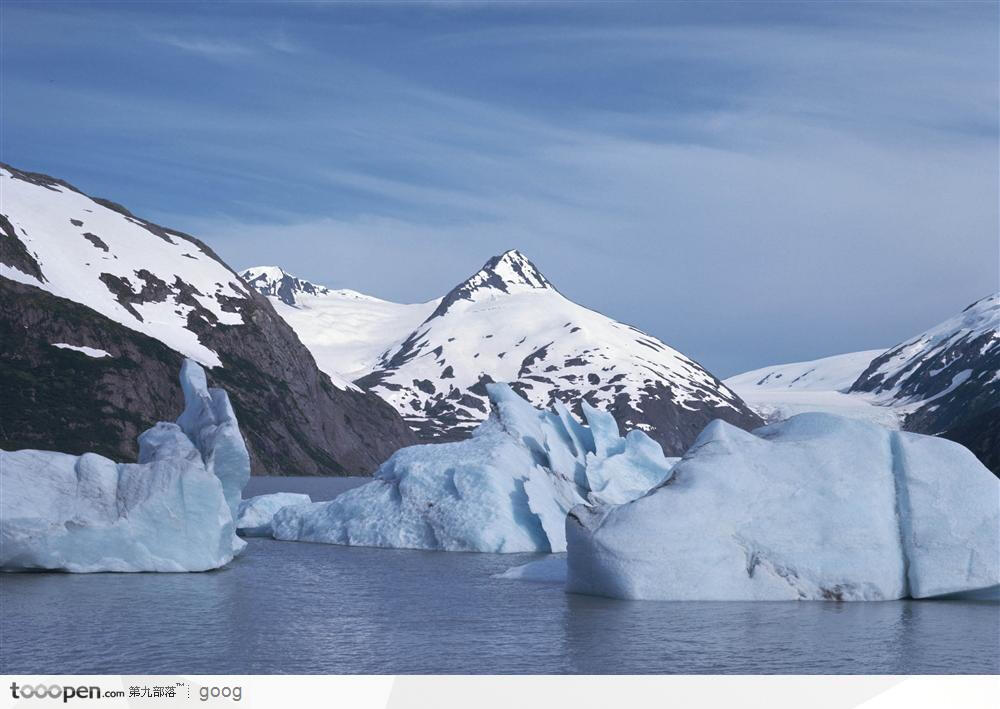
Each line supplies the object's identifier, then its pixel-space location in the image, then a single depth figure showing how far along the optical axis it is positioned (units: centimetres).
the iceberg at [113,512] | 3519
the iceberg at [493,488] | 4700
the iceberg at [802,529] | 3069
